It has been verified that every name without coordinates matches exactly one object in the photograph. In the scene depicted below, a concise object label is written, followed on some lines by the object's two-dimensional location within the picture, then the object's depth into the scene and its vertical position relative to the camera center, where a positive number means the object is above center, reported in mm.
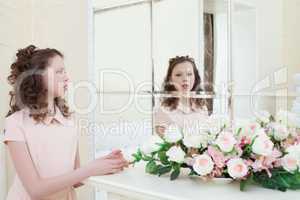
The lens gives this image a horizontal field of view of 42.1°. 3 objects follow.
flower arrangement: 939 -143
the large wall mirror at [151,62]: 1310 +140
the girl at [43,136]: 1192 -128
